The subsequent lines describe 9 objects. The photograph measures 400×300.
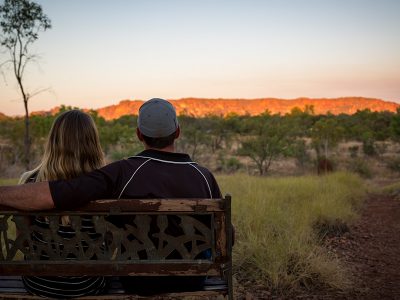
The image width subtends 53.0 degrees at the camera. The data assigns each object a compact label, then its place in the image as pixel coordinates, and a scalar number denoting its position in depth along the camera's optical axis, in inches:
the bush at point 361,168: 835.4
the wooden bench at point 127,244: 79.9
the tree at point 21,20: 563.8
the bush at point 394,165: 917.0
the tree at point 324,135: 1104.8
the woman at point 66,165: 87.0
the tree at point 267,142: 869.8
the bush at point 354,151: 1162.9
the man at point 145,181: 77.0
